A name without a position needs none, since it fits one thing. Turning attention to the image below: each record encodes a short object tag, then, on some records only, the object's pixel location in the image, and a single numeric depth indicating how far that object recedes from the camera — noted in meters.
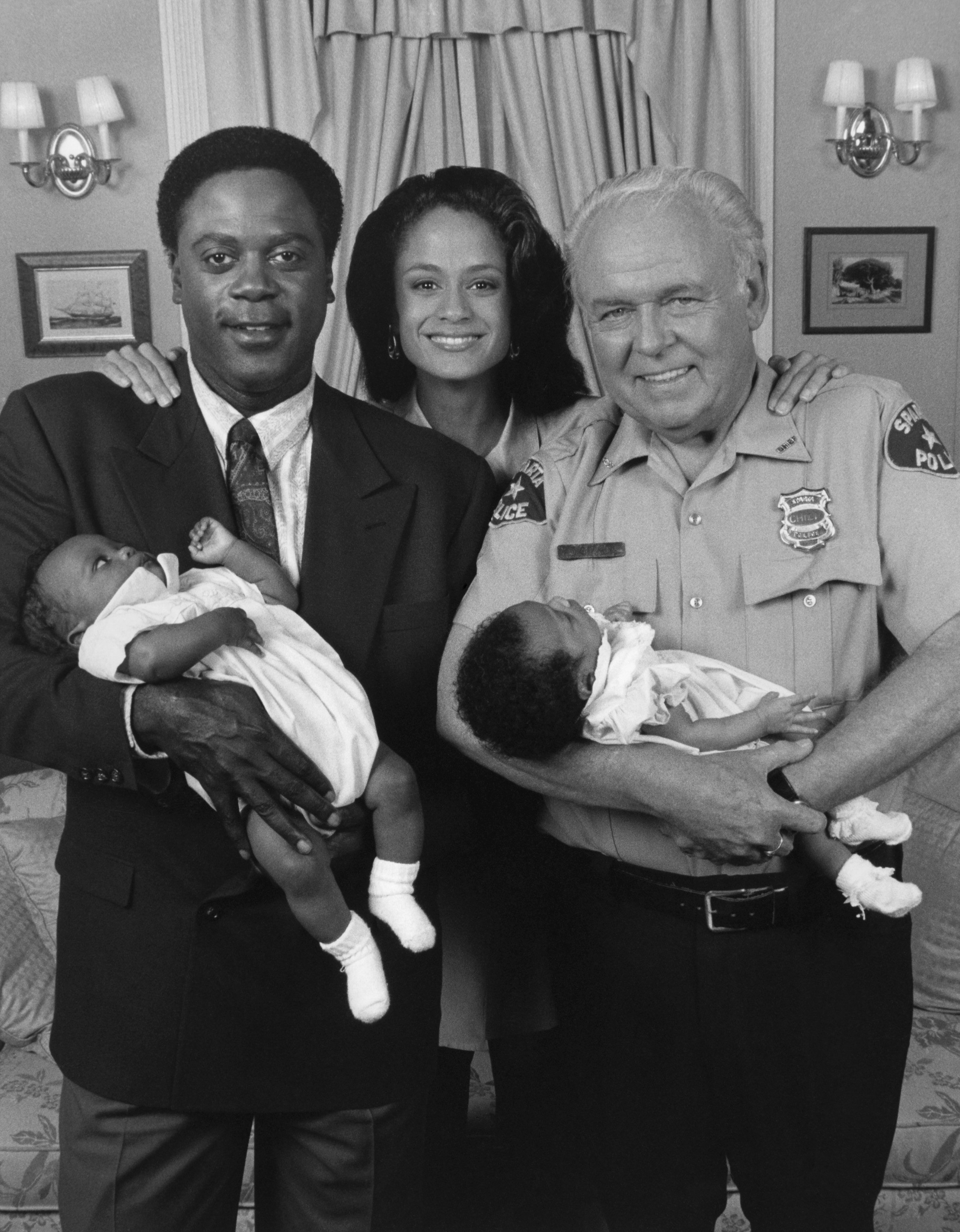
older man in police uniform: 1.67
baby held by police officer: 1.65
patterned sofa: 2.60
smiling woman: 2.42
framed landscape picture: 5.78
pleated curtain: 5.27
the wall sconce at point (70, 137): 5.30
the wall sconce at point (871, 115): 5.42
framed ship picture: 5.62
